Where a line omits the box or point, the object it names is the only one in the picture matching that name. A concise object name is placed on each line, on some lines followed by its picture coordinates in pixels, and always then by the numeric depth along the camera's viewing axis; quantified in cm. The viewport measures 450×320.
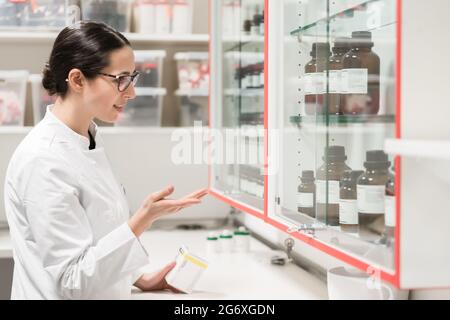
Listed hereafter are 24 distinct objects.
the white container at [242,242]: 266
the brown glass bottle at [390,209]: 129
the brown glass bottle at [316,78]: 181
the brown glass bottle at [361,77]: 153
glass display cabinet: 123
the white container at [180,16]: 328
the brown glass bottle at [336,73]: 167
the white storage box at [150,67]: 326
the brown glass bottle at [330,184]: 170
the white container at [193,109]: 341
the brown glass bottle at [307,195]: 188
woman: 159
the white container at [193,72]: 333
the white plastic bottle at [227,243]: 265
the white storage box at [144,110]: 327
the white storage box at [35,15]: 313
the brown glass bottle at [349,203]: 155
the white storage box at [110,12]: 318
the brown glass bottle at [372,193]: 139
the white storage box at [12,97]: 315
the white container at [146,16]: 325
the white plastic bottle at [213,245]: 266
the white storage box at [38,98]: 320
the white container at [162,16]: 326
